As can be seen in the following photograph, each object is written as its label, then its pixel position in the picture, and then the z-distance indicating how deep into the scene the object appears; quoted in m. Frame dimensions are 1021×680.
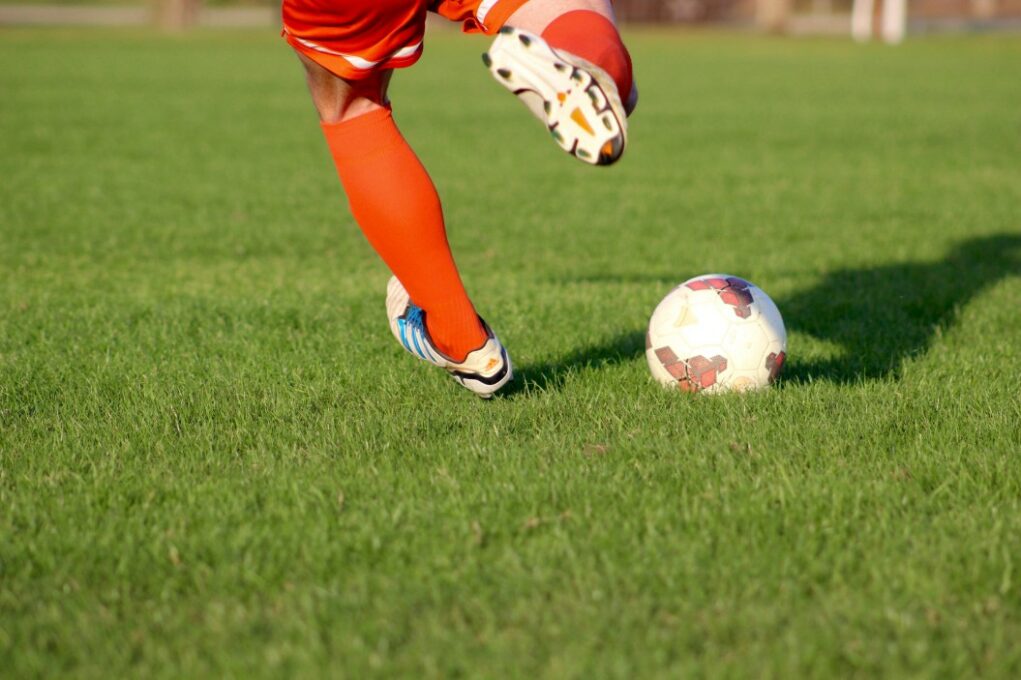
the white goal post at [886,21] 70.31
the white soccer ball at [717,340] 7.20
